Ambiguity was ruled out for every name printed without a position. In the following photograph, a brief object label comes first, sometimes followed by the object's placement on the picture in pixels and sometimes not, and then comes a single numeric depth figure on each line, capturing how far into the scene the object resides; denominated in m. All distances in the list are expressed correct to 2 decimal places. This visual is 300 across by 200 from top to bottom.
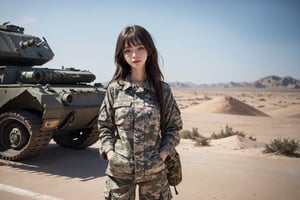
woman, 2.30
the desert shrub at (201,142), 9.64
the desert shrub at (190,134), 11.67
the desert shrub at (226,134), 11.32
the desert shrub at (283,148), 7.36
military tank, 6.73
